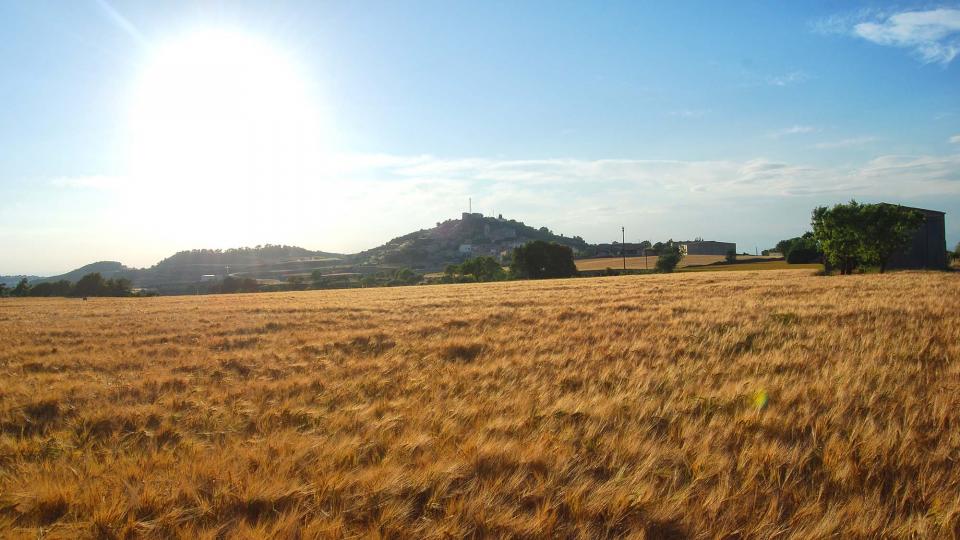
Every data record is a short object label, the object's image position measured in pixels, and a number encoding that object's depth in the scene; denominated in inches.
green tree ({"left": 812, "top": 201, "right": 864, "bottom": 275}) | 2006.6
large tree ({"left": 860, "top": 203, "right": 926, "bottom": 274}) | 1920.5
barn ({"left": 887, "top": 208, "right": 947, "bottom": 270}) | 2484.5
